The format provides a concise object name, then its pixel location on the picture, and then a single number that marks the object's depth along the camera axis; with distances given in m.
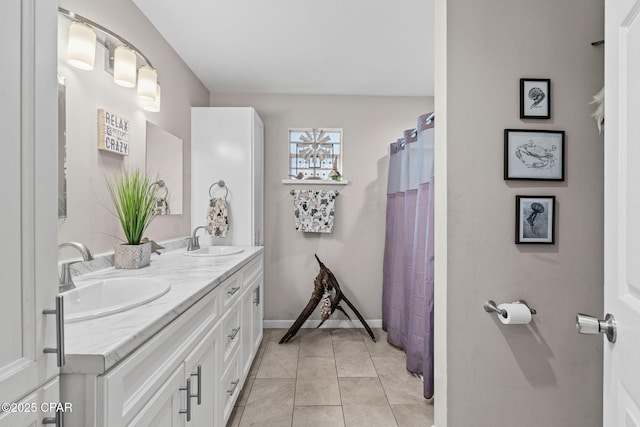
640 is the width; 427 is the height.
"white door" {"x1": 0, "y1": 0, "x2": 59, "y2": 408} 0.47
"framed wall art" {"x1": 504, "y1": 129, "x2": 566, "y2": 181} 1.31
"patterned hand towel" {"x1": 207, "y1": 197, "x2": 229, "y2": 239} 2.59
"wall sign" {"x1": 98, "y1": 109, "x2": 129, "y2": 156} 1.55
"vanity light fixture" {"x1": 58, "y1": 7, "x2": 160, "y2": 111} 1.32
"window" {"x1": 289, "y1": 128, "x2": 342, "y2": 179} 3.19
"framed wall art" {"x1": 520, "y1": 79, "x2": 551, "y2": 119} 1.31
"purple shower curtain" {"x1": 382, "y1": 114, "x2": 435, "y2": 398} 1.95
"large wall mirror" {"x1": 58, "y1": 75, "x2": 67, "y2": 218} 1.30
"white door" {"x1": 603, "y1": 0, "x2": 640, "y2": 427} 0.59
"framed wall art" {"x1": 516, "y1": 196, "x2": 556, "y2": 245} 1.31
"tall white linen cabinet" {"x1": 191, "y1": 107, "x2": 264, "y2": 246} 2.69
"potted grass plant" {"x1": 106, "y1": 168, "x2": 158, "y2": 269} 1.56
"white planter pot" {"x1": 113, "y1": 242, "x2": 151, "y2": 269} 1.55
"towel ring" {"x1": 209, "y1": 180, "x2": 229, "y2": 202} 2.68
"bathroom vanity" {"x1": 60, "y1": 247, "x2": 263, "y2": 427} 0.65
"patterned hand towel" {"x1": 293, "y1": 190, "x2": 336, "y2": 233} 3.04
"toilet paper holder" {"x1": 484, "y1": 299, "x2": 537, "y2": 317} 1.25
